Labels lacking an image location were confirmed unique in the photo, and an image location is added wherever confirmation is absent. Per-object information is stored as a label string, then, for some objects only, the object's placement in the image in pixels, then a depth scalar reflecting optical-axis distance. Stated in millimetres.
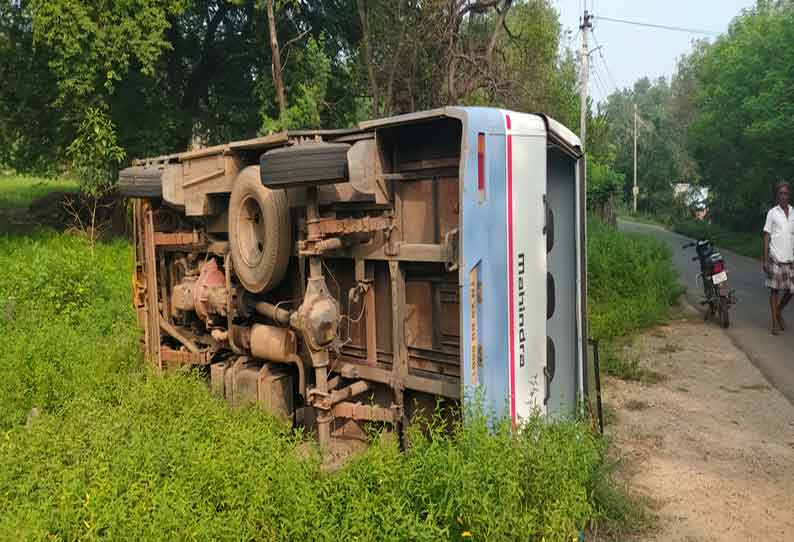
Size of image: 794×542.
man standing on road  8555
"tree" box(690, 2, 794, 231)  15969
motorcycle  9477
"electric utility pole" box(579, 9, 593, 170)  20094
